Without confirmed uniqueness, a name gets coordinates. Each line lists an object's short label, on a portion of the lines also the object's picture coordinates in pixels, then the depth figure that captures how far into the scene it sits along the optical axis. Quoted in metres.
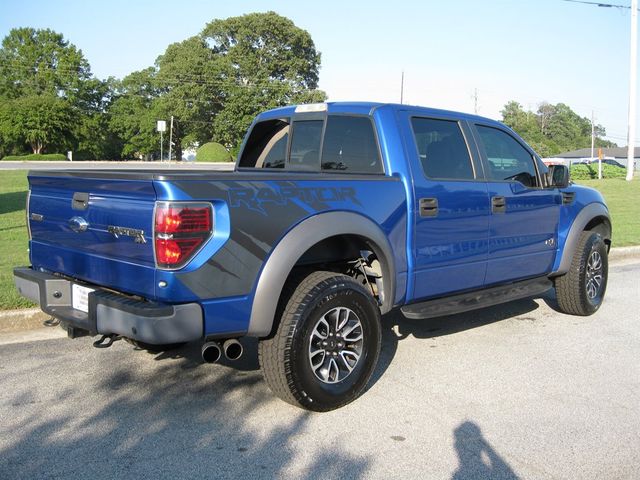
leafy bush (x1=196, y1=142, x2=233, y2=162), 45.59
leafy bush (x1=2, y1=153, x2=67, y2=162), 48.78
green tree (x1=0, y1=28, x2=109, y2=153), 60.28
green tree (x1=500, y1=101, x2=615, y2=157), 95.94
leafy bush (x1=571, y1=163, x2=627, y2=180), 35.81
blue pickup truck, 3.38
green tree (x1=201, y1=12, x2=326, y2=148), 59.59
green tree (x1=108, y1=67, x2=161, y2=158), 67.88
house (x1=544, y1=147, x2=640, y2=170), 89.00
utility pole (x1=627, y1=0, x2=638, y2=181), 26.80
